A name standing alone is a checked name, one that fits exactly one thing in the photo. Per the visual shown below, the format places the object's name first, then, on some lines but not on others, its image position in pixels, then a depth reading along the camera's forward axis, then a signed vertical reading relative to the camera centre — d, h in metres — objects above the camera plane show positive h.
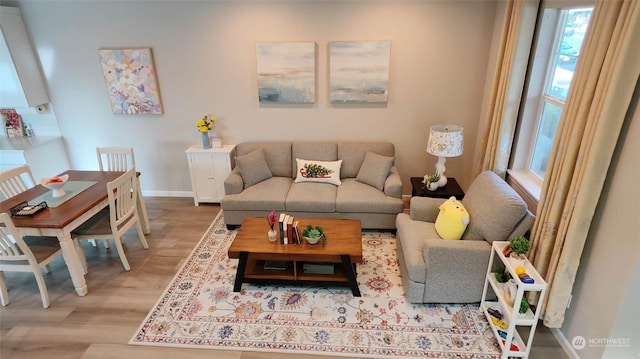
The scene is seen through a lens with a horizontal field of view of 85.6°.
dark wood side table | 3.63 -1.34
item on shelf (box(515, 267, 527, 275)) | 2.29 -1.35
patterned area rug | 2.48 -1.93
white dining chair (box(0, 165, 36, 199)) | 3.25 -1.06
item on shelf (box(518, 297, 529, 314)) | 2.31 -1.58
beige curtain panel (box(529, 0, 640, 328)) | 1.84 -0.51
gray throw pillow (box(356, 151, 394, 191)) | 3.95 -1.21
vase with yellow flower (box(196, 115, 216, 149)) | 4.28 -0.76
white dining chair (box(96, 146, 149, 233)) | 3.87 -1.05
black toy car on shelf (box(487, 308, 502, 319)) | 2.62 -1.86
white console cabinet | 4.35 -1.29
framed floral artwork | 4.25 -0.20
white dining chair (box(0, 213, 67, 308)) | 2.59 -1.47
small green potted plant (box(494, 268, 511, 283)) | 2.53 -1.53
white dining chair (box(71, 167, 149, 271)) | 3.12 -1.40
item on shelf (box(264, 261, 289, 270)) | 3.05 -1.72
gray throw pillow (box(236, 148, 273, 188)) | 4.05 -1.19
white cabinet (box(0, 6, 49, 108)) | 4.03 -0.01
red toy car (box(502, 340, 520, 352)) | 2.34 -1.87
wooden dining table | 2.73 -1.17
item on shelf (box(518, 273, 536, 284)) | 2.21 -1.35
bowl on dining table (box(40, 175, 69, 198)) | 3.09 -1.02
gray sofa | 3.76 -1.38
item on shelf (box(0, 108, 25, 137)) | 4.47 -0.69
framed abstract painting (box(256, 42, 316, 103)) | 4.09 -0.12
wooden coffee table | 2.86 -1.53
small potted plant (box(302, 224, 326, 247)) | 2.91 -1.40
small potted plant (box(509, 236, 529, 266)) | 2.40 -1.27
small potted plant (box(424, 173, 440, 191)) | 3.71 -1.27
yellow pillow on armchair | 2.85 -1.28
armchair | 2.62 -1.44
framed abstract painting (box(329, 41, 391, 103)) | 4.01 -0.13
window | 2.86 -0.26
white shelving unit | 2.22 -1.62
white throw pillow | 4.13 -1.27
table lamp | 3.54 -0.84
